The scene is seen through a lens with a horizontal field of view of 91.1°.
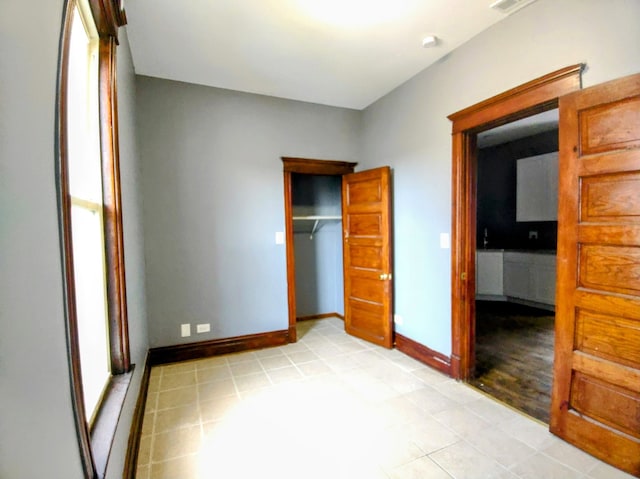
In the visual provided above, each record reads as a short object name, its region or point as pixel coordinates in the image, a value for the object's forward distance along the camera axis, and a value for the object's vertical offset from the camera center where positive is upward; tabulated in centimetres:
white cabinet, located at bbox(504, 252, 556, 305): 460 -86
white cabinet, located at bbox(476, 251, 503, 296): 530 -87
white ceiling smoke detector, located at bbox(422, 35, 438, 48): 245 +144
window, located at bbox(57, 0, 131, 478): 130 +7
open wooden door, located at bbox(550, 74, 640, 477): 162 -31
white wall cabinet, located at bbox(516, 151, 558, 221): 474 +52
